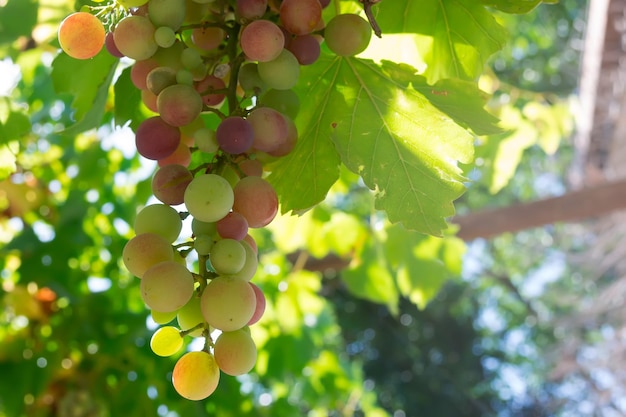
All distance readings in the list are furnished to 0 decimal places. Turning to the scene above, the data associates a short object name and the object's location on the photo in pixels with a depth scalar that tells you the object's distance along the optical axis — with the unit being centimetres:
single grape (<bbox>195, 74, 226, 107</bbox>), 36
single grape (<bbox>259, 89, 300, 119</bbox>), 37
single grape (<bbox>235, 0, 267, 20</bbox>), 34
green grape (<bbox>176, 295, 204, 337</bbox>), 31
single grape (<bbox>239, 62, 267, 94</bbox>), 36
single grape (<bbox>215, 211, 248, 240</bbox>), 31
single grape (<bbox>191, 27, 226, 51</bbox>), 37
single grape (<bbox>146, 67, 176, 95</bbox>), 34
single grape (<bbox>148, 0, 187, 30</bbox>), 33
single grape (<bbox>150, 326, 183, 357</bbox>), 30
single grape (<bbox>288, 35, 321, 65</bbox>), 36
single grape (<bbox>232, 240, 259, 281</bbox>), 31
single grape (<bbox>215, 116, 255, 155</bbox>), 32
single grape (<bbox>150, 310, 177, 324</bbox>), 33
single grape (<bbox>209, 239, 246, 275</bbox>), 29
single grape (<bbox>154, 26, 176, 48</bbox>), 33
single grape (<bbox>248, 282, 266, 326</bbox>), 31
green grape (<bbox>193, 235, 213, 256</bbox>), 30
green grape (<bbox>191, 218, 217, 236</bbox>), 31
